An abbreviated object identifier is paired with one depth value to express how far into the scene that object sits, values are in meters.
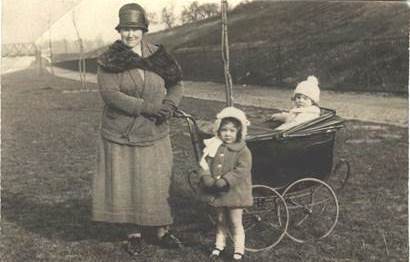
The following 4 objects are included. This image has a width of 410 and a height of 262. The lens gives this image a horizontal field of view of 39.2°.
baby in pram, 4.55
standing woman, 3.99
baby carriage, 4.13
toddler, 3.85
